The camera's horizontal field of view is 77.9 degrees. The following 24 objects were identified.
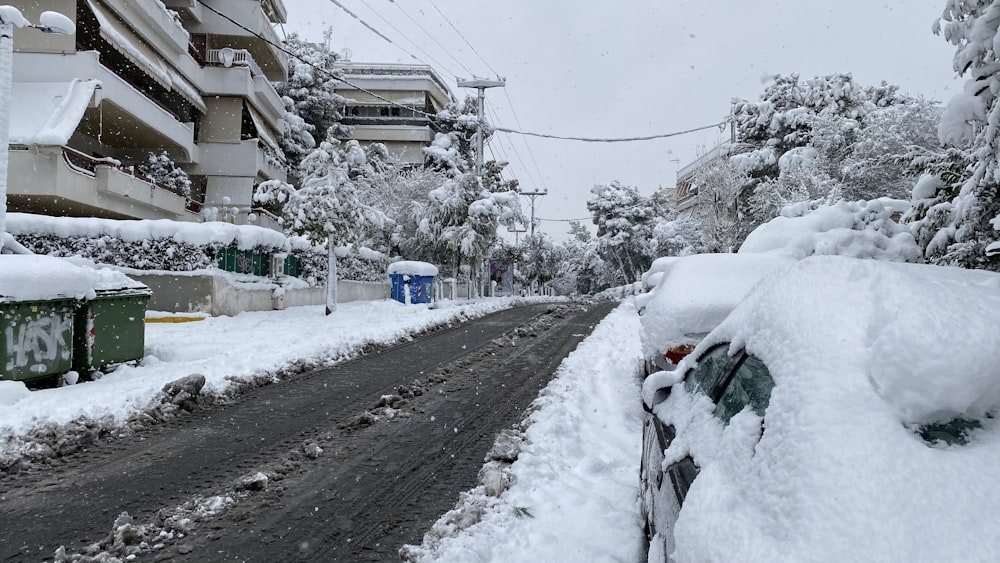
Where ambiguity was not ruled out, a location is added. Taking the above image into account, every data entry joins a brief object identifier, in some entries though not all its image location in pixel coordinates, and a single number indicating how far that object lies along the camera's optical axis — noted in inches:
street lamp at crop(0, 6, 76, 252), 348.2
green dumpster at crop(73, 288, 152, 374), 332.2
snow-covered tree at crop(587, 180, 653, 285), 1889.8
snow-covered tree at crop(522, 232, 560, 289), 2260.1
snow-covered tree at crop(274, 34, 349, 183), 1409.9
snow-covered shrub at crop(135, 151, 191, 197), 928.9
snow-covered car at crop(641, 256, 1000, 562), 59.5
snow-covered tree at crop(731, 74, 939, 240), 799.7
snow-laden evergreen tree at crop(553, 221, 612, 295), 1987.0
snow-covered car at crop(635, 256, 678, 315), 417.4
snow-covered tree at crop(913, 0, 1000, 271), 162.1
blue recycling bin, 1004.6
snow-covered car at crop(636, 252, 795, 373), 232.4
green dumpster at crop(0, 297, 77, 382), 280.8
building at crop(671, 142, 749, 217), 1221.3
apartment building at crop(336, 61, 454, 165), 2023.9
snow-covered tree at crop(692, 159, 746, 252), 1152.2
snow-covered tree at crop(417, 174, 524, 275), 1085.1
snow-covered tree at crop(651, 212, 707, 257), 1715.1
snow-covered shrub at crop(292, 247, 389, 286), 846.5
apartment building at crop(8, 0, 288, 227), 657.0
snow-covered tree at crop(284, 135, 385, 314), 665.0
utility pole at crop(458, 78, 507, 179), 1203.2
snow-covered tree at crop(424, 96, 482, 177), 1649.5
